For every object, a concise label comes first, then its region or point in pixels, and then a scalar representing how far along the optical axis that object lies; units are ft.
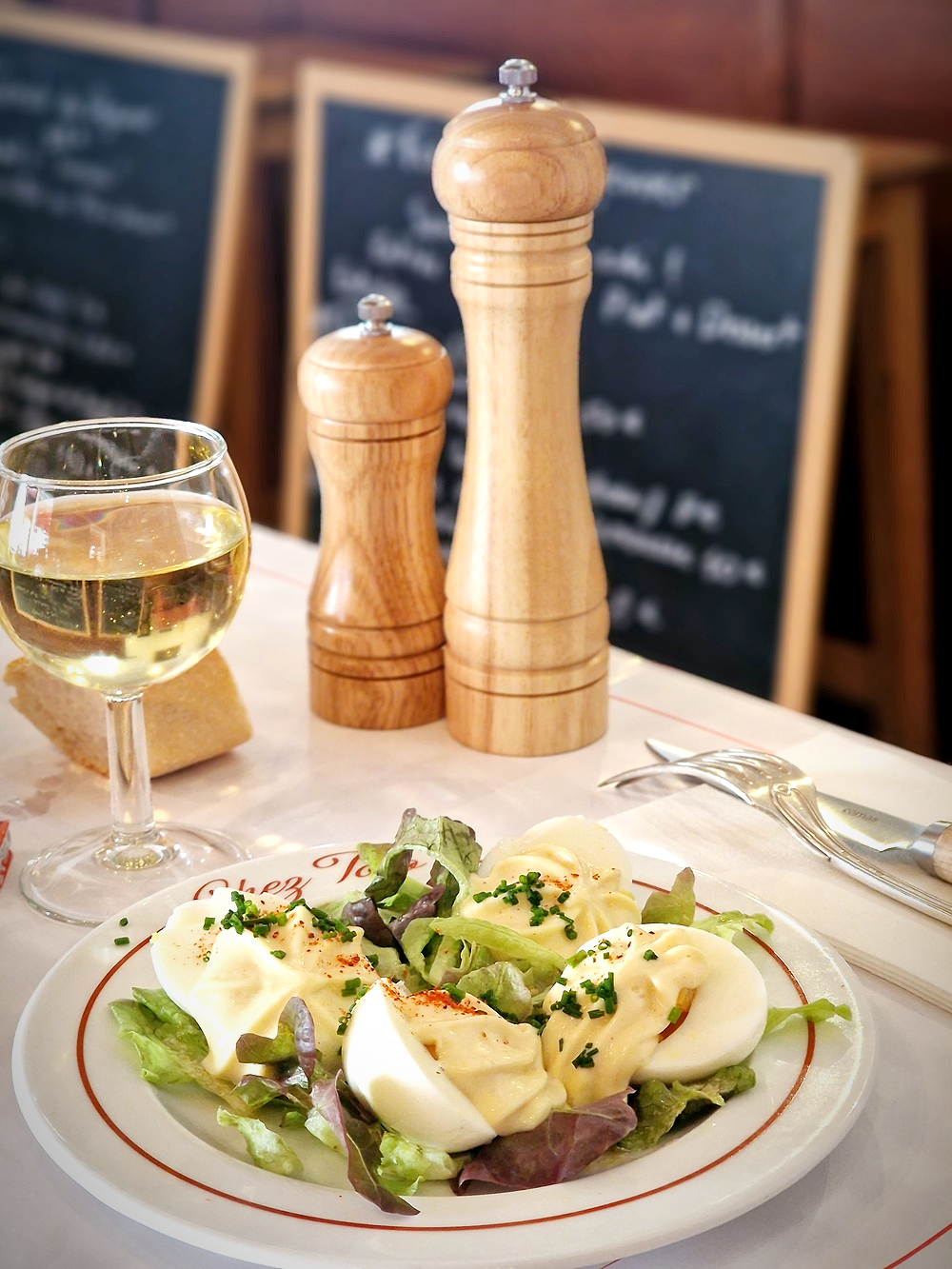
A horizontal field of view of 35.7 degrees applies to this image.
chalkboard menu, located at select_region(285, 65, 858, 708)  6.15
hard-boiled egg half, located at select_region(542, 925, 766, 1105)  1.87
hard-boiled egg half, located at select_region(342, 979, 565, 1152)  1.75
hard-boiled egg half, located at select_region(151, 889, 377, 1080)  1.93
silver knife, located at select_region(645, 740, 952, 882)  2.52
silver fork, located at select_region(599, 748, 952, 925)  2.44
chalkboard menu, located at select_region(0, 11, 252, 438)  8.29
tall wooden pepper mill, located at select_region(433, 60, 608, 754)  2.79
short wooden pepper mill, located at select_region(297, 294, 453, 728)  3.07
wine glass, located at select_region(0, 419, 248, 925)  2.45
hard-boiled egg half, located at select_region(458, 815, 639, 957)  2.10
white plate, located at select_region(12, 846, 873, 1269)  1.64
